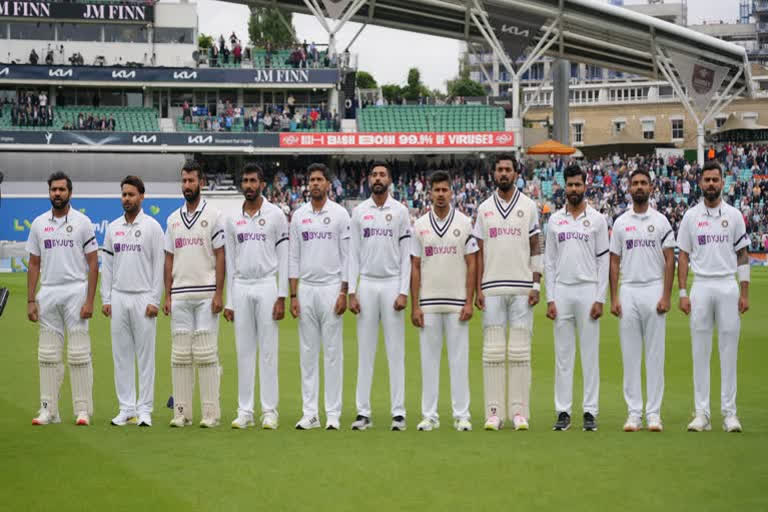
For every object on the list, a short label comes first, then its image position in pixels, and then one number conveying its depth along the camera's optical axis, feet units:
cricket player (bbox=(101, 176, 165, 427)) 34.53
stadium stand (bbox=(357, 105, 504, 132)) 189.35
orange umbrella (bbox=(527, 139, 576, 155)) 175.80
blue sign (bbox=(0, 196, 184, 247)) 134.82
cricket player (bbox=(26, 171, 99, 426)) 34.58
